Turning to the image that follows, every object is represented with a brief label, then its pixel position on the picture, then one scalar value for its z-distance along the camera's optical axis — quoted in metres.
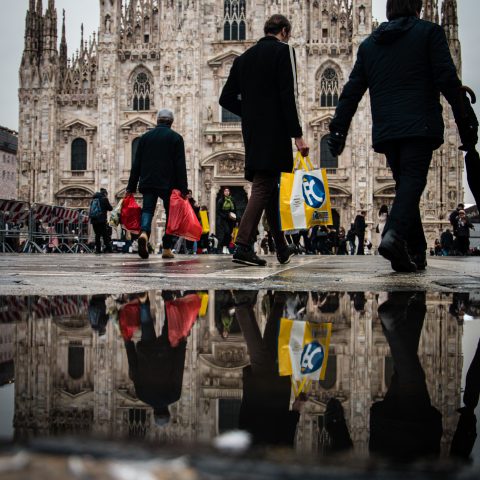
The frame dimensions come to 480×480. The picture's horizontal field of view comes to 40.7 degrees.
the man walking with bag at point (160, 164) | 7.59
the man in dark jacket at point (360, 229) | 19.85
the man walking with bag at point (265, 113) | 5.09
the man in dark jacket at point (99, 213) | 14.93
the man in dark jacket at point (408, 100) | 4.06
